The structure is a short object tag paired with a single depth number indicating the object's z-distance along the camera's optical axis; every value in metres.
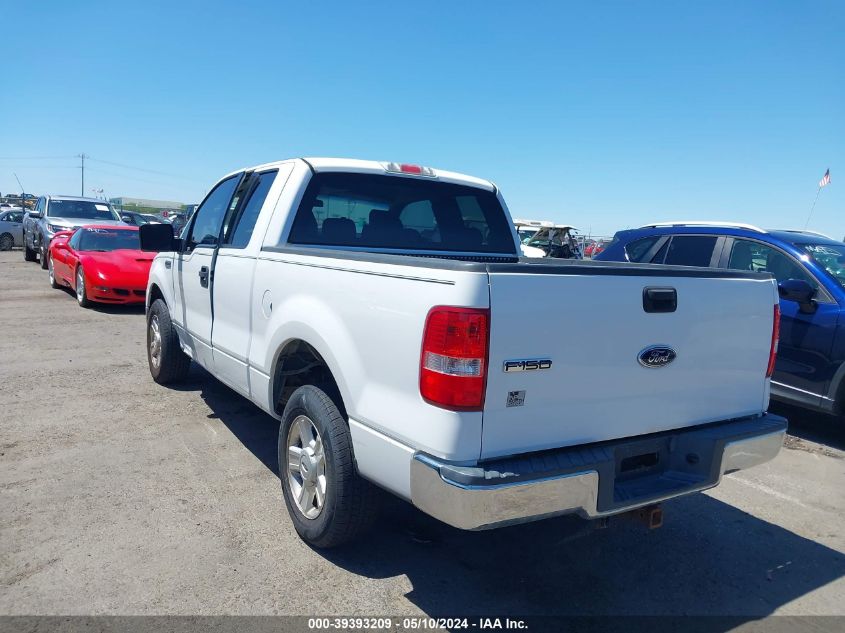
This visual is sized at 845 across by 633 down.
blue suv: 5.26
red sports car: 10.27
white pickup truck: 2.30
